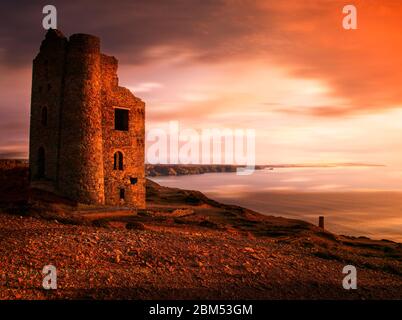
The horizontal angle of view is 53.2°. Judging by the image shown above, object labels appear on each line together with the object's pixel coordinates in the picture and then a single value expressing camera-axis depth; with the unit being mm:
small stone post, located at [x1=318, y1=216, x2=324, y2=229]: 34044
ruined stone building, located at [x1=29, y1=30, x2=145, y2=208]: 26656
